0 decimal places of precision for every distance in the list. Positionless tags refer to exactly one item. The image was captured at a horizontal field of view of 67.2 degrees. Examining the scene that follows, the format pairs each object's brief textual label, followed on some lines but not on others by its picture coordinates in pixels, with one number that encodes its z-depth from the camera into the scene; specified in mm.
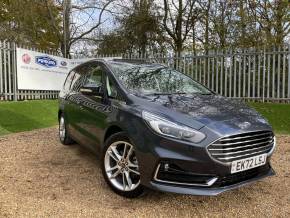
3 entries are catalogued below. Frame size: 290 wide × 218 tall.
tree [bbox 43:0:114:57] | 13471
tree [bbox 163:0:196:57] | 12592
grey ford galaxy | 2170
